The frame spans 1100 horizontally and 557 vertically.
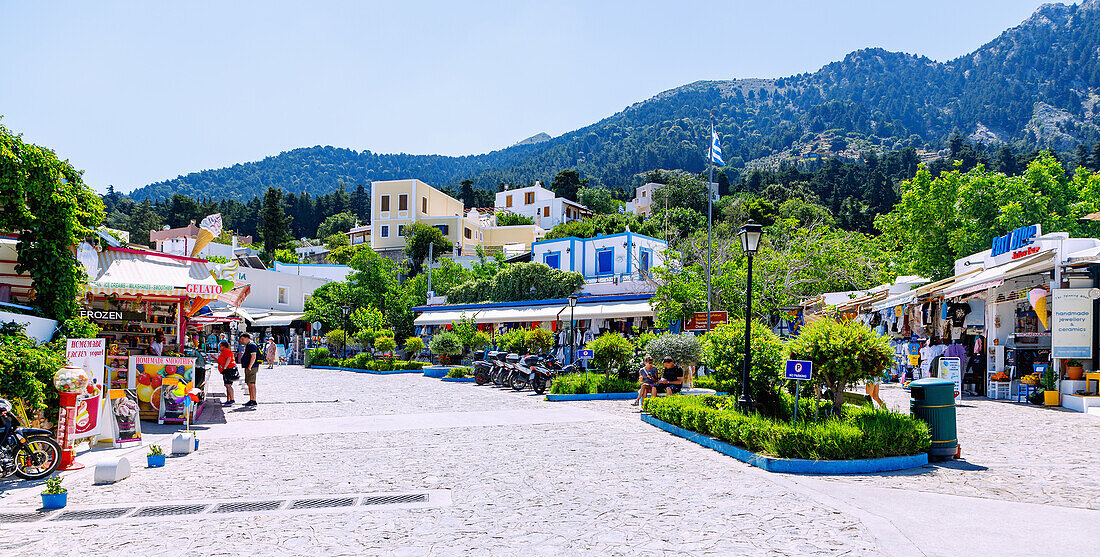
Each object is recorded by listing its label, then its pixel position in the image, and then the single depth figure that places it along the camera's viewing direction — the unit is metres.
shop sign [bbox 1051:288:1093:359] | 13.56
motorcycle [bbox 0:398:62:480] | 7.07
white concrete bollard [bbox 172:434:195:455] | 8.82
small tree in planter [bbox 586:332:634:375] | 17.22
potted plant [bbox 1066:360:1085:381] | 13.80
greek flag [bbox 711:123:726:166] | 19.12
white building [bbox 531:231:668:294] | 34.03
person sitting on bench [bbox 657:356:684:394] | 14.06
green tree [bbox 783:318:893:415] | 8.65
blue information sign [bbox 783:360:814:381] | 8.45
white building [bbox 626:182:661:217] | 94.19
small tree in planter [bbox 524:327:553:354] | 23.80
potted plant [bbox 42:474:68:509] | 6.09
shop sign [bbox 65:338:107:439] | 8.31
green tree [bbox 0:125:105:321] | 8.62
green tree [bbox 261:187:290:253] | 74.69
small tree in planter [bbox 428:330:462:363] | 28.22
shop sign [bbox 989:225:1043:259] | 17.22
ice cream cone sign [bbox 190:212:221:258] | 14.89
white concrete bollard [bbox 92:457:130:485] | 7.11
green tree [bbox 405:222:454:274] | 57.91
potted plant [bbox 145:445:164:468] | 8.01
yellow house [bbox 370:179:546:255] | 62.66
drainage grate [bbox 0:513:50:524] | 5.77
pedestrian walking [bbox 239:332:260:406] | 14.38
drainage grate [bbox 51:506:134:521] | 5.83
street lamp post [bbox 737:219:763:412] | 9.87
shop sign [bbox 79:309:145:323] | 13.32
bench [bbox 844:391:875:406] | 10.23
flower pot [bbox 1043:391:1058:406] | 14.07
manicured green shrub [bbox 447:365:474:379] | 24.25
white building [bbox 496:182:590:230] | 79.50
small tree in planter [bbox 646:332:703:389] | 15.69
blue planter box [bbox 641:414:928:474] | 7.77
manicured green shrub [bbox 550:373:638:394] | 16.62
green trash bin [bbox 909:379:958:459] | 8.36
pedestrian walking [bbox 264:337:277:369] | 32.19
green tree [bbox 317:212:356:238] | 104.02
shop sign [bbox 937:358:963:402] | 15.19
